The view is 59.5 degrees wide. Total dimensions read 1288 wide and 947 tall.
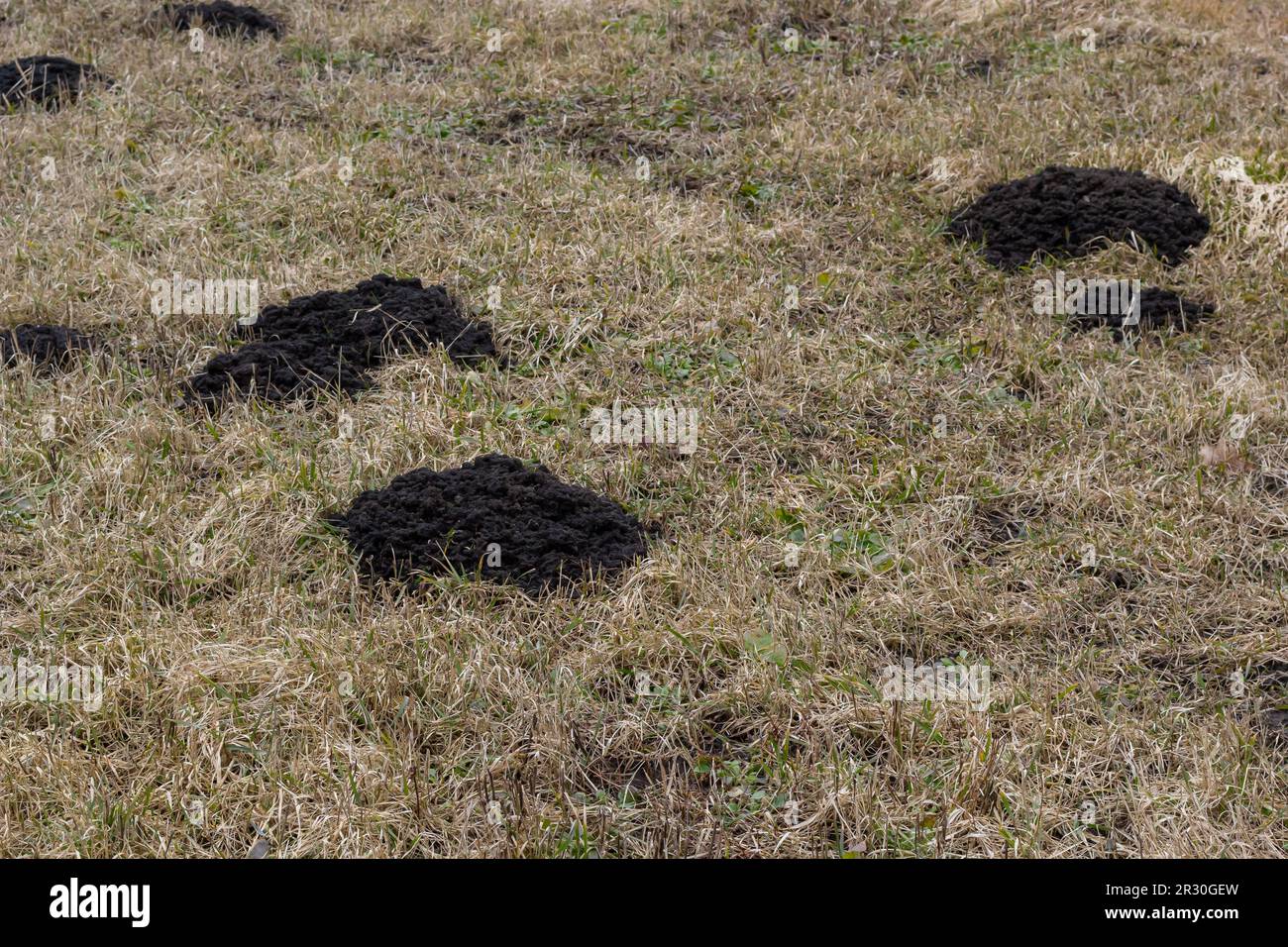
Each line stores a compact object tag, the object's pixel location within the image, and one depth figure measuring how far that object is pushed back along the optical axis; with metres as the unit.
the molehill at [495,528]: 4.32
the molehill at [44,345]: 5.52
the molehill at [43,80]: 8.36
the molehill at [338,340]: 5.42
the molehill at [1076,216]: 6.56
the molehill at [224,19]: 9.55
